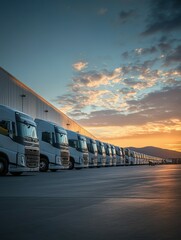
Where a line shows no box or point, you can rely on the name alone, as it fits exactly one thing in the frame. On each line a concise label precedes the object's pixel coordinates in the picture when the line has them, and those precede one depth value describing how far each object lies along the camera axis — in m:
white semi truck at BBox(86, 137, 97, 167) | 20.02
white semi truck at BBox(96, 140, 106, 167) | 22.12
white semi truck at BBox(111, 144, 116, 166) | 26.28
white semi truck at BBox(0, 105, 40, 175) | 9.05
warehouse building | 16.06
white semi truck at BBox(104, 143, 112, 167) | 24.57
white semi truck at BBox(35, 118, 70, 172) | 12.44
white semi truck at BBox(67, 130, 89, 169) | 16.47
